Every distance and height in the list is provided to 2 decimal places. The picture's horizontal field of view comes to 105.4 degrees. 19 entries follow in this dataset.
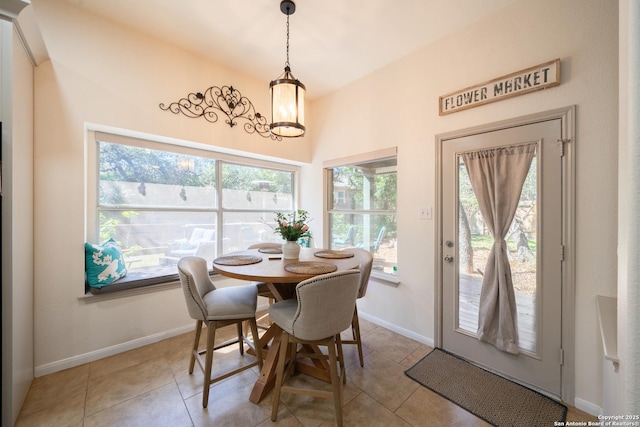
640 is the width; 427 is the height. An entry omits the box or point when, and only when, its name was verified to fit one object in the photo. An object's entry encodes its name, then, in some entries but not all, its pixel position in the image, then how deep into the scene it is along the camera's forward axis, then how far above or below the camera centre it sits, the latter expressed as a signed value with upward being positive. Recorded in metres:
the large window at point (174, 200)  2.40 +0.14
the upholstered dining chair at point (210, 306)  1.63 -0.67
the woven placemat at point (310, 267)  1.64 -0.40
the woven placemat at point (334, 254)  2.19 -0.40
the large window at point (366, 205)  2.86 +0.08
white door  1.75 -0.38
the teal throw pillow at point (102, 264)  2.12 -0.47
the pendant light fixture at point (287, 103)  1.81 +0.81
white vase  2.11 -0.33
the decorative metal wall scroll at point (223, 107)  2.57 +1.19
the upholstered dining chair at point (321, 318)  1.35 -0.63
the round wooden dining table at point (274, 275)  1.56 -0.42
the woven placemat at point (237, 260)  1.87 -0.39
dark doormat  1.58 -1.33
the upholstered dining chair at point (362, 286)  2.07 -0.64
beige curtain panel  1.90 -0.11
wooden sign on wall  1.74 +0.98
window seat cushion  2.14 -0.65
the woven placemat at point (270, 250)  2.43 -0.40
